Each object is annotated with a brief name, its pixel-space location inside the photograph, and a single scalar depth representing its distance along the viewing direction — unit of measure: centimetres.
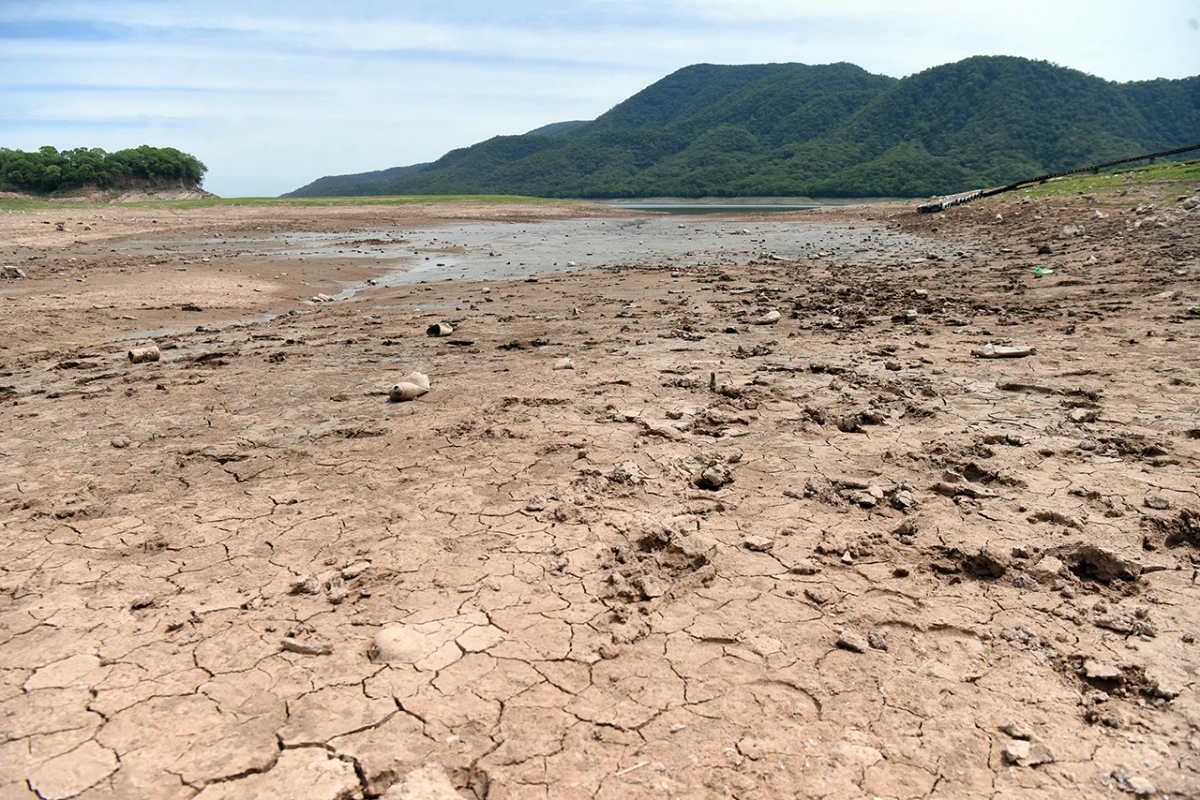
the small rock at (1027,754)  201
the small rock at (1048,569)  290
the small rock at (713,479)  391
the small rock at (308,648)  260
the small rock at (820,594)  285
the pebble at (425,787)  196
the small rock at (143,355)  718
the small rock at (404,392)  569
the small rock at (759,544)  326
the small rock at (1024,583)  286
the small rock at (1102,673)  230
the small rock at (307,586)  302
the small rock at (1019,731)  211
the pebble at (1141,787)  189
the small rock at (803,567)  305
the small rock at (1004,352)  606
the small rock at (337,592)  294
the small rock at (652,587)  294
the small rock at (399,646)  256
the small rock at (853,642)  254
